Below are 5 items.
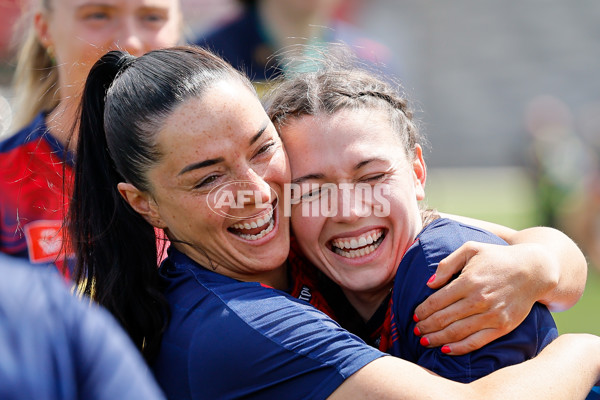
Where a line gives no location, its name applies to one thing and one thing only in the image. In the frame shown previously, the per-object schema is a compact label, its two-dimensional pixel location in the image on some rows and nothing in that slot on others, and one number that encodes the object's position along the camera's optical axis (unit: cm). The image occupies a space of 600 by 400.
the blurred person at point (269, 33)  462
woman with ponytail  196
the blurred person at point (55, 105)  330
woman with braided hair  248
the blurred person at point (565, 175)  1103
